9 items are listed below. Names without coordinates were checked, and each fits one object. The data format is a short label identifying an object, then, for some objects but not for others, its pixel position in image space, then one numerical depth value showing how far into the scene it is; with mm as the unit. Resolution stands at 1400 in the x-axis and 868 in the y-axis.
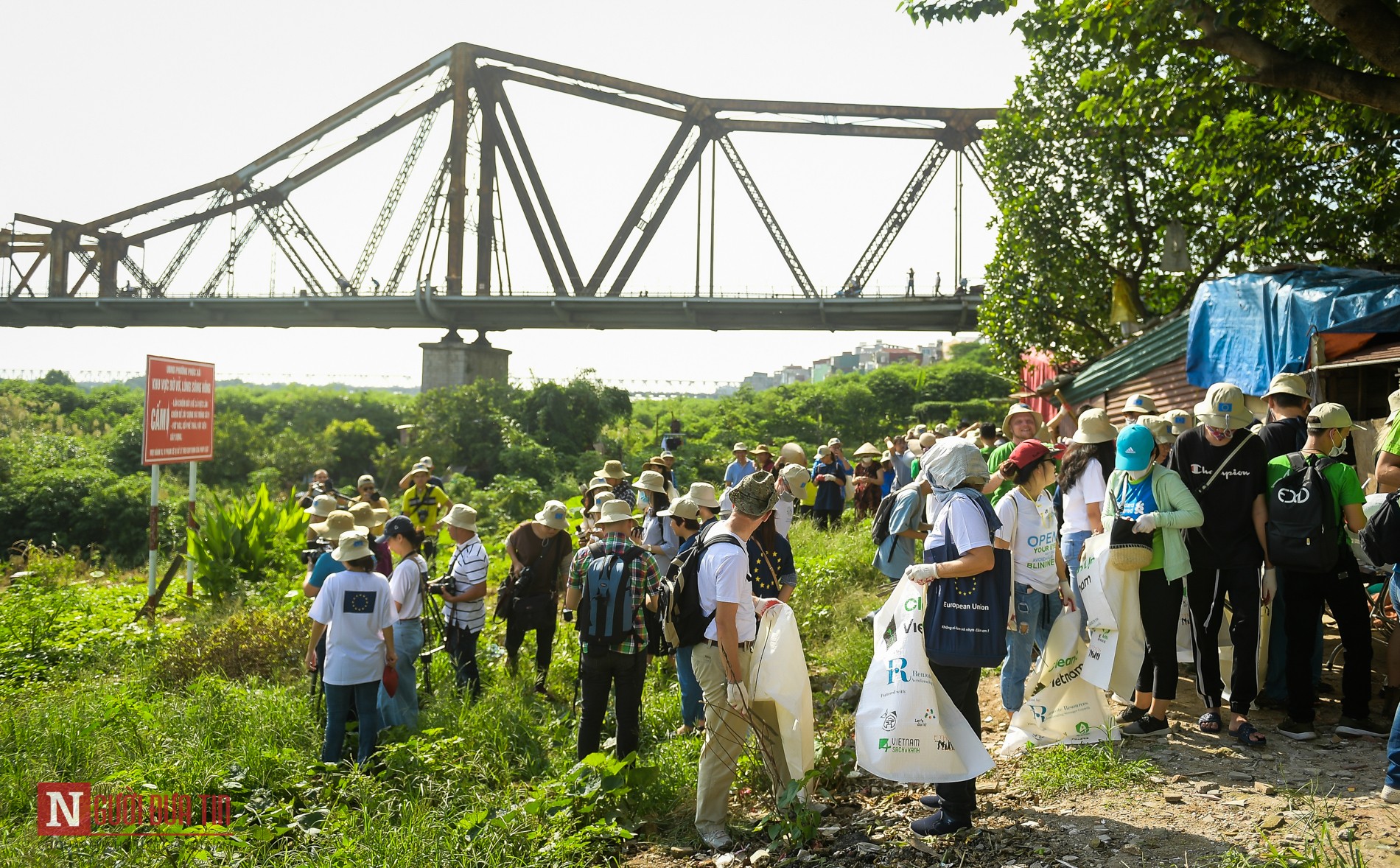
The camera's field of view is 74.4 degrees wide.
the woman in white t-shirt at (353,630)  5109
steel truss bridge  33375
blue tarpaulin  6953
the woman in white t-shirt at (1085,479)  4922
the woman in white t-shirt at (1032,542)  4414
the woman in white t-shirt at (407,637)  5570
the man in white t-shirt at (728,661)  3973
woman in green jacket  4324
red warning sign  9984
